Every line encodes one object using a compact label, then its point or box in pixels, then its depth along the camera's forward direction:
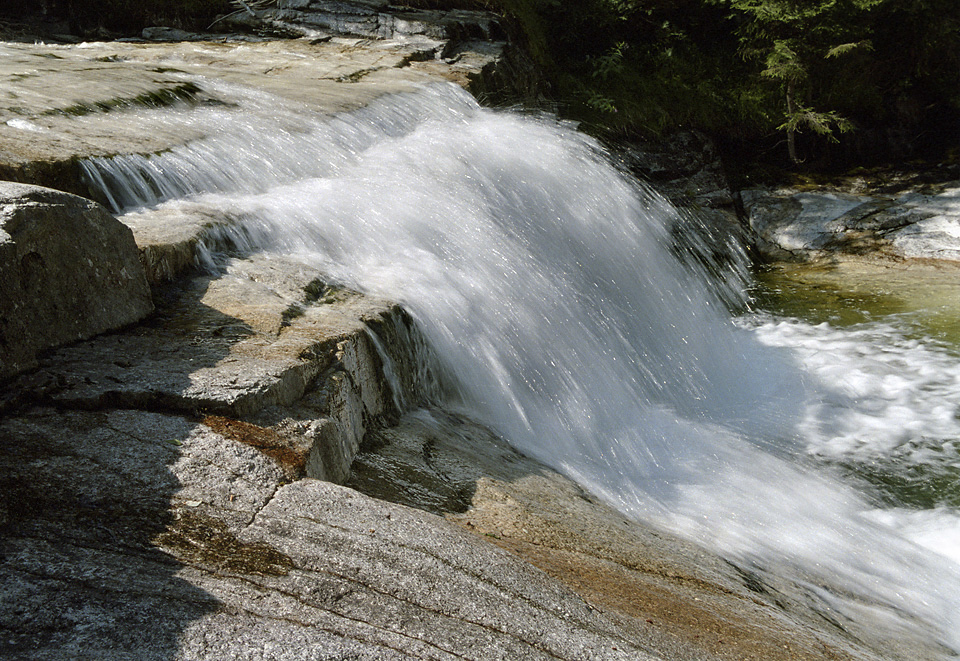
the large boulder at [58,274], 2.76
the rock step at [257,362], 2.85
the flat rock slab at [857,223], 9.41
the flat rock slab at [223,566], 1.85
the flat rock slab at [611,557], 2.59
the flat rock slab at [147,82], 4.83
